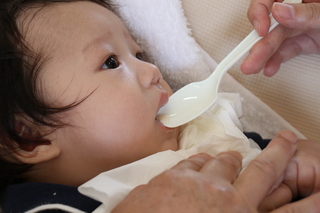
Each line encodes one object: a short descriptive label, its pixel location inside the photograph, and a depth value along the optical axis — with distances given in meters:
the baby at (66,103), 0.36
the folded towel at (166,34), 0.45
